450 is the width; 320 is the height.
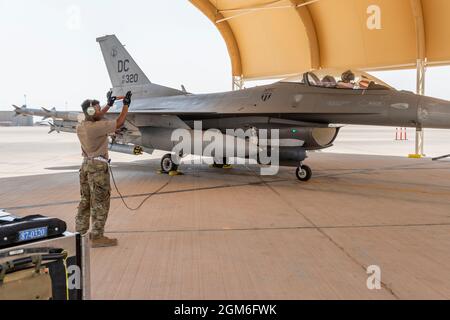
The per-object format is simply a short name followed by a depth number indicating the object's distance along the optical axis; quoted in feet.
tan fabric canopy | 45.14
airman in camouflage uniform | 13.05
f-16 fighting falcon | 22.66
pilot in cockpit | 24.59
